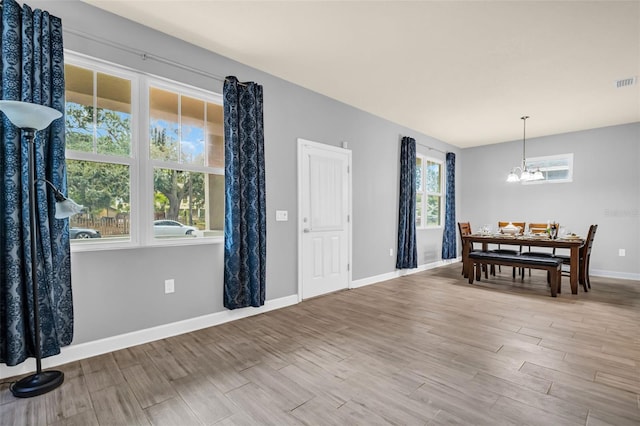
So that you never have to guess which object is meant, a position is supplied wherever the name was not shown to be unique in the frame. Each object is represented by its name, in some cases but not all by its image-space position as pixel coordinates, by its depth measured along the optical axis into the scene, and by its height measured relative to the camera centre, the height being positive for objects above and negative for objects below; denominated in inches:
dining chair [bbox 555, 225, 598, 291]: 173.6 -29.2
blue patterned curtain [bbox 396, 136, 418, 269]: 210.4 +0.7
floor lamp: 68.9 -1.7
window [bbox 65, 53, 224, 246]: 95.9 +19.5
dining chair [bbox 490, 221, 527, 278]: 225.5 -11.3
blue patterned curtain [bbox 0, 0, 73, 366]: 78.5 +3.5
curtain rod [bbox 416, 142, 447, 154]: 238.4 +50.2
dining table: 165.2 -19.3
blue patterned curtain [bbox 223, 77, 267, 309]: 120.4 +5.3
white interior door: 153.9 -3.9
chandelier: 187.6 +21.3
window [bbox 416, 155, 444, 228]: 244.2 +14.5
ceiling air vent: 139.4 +58.4
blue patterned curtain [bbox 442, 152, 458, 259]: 262.2 -4.5
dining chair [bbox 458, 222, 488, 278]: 211.1 -13.5
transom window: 234.8 +33.5
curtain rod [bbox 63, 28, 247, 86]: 92.7 +53.2
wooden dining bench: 160.1 -30.0
